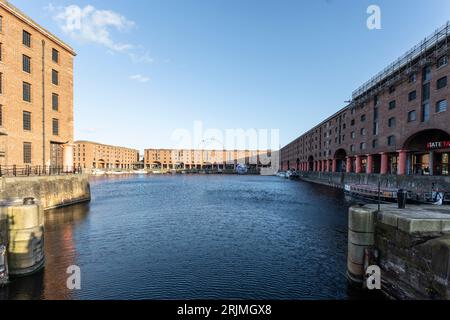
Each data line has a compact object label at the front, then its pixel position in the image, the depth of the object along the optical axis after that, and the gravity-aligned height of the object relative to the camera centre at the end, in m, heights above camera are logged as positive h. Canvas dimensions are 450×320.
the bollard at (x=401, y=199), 10.14 -1.80
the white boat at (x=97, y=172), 150.44 -11.09
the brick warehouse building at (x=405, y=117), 34.78 +7.27
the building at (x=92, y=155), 164.00 -0.11
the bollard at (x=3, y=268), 9.55 -4.57
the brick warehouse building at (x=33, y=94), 26.39 +7.53
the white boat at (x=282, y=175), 127.91 -10.44
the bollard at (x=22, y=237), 10.14 -3.50
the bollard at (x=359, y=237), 9.41 -3.18
